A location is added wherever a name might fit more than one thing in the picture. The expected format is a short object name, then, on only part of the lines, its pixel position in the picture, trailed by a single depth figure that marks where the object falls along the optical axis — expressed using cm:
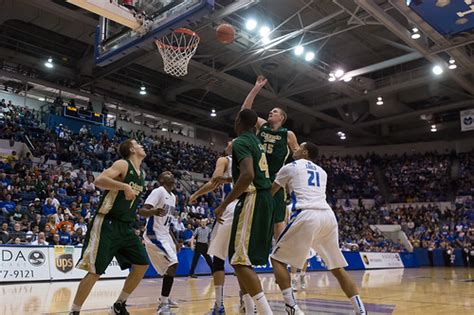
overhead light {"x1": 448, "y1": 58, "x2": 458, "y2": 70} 1903
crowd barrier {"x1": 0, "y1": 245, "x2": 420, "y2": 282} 977
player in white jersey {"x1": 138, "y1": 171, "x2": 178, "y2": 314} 577
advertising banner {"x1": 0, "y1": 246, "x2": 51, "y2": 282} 969
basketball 924
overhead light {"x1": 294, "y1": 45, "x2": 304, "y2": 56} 1795
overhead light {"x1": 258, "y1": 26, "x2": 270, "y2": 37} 1705
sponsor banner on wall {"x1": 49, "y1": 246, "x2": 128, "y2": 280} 1048
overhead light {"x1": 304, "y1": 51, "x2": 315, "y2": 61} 1891
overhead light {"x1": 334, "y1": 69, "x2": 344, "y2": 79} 2077
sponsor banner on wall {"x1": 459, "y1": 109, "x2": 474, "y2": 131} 2402
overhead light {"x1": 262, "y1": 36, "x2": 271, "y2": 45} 1768
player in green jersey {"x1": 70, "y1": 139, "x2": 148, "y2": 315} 425
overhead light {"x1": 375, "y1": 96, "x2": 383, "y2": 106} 2588
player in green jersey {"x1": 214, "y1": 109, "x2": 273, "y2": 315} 362
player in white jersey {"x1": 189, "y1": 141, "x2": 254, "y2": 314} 503
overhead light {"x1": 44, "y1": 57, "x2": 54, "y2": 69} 2180
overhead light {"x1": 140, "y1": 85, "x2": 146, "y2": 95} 2478
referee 1175
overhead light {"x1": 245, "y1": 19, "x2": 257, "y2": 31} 1628
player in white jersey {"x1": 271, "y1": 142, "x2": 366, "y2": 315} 437
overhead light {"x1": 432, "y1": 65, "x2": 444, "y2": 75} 1940
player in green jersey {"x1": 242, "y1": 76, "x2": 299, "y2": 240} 543
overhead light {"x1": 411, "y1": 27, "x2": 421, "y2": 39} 1602
